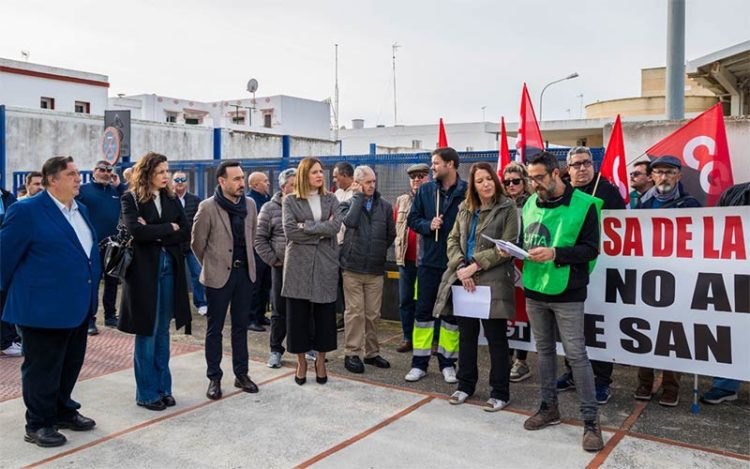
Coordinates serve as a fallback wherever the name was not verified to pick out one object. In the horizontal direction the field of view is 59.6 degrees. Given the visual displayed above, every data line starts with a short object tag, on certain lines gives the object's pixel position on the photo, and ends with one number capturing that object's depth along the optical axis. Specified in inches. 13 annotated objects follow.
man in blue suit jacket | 172.9
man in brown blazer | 216.4
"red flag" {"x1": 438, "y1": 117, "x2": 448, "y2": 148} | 307.8
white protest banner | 189.0
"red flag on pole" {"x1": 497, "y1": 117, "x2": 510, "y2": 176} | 272.7
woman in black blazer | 198.1
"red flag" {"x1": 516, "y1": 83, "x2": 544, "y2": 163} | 265.7
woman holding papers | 200.5
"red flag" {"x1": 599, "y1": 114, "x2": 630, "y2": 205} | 238.5
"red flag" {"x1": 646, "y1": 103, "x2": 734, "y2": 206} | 224.2
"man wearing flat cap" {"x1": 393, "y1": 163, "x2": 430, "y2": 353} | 274.8
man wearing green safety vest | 174.7
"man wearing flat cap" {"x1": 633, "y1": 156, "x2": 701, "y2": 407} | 206.2
